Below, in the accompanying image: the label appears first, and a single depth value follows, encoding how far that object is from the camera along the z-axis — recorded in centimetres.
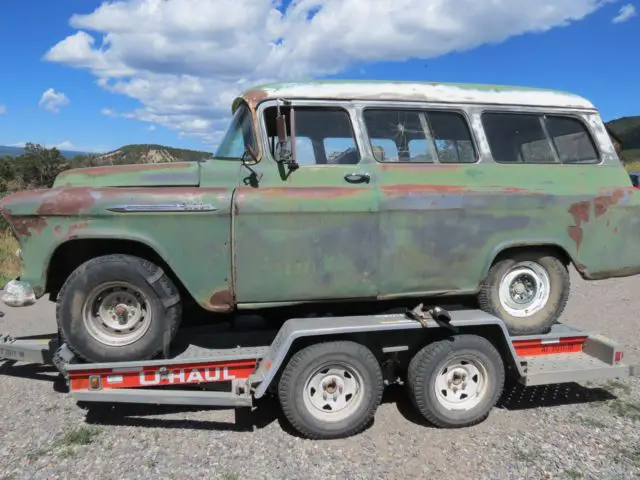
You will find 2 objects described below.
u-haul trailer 377
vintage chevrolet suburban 379
